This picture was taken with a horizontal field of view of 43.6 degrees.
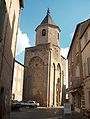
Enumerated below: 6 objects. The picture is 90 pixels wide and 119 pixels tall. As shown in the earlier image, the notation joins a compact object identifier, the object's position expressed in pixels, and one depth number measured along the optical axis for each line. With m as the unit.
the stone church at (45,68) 23.63
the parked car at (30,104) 19.89
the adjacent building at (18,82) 22.72
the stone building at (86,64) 9.74
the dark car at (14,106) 14.28
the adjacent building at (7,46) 5.61
